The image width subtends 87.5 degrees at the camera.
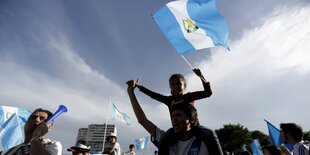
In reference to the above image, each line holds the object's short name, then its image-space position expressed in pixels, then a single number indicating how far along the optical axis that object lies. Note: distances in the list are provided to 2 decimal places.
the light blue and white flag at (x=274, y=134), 6.26
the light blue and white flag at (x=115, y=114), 9.77
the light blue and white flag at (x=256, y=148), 8.67
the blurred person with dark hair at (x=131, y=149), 8.04
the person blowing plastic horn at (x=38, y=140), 1.68
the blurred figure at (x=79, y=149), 3.98
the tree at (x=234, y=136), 37.42
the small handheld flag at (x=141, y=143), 11.99
